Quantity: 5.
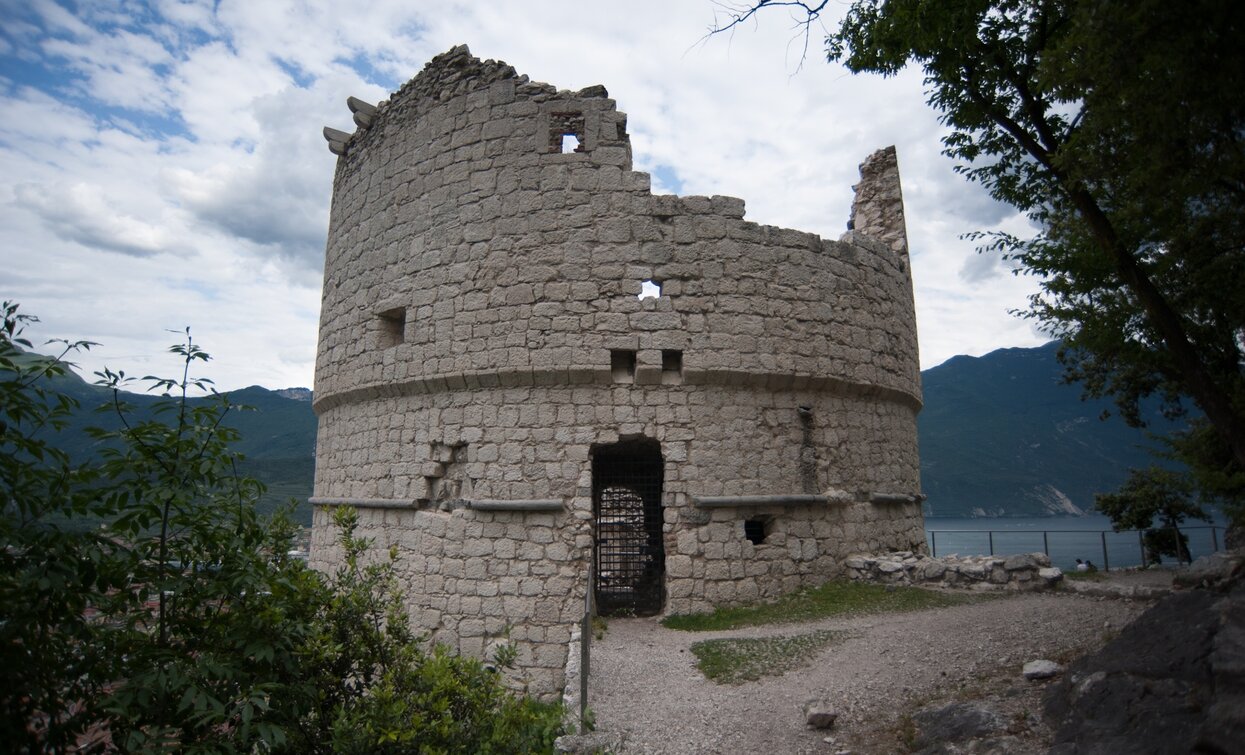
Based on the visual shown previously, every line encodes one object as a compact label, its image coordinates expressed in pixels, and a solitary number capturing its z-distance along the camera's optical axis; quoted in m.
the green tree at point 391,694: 3.74
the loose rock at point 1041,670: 4.56
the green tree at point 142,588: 3.04
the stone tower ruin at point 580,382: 7.78
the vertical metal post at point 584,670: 4.52
